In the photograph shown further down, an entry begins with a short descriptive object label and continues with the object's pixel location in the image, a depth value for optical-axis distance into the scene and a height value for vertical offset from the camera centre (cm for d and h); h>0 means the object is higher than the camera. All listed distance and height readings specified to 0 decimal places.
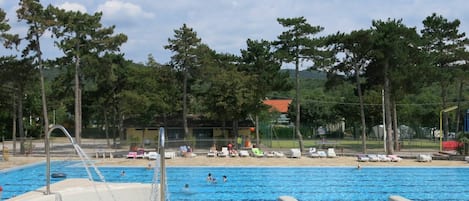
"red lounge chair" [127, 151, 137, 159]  3722 -188
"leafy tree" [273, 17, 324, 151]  4275 +659
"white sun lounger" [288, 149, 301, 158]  3781 -199
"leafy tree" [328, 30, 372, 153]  4094 +556
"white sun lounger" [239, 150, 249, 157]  3884 -196
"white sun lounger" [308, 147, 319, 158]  3828 -203
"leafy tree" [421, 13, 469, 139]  4822 +730
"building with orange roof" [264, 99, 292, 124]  10058 +403
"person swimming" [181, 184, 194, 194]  2193 -259
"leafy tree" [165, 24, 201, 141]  4641 +652
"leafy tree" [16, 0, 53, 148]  3844 +767
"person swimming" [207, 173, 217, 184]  2470 -243
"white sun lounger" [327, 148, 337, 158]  3822 -208
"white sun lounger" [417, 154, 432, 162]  3459 -223
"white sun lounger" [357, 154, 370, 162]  3481 -220
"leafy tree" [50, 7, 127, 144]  4047 +698
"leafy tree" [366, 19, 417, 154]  4097 +525
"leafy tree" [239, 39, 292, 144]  4712 +478
